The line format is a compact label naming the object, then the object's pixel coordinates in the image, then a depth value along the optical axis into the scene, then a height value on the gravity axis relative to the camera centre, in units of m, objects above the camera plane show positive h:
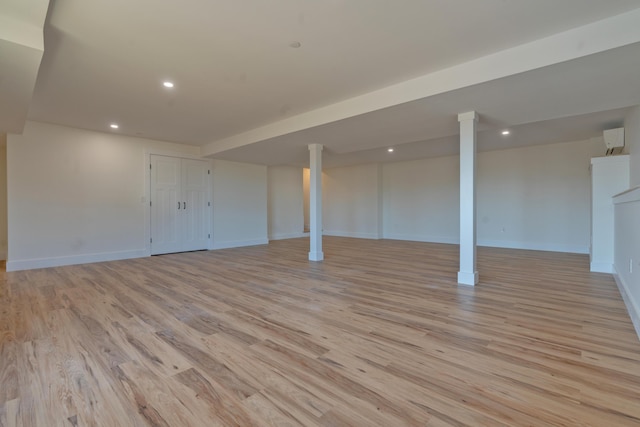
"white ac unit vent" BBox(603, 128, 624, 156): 4.54 +1.16
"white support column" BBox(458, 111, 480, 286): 3.75 +0.12
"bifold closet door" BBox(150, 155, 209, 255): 6.32 +0.16
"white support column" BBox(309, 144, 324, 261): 5.68 +0.27
